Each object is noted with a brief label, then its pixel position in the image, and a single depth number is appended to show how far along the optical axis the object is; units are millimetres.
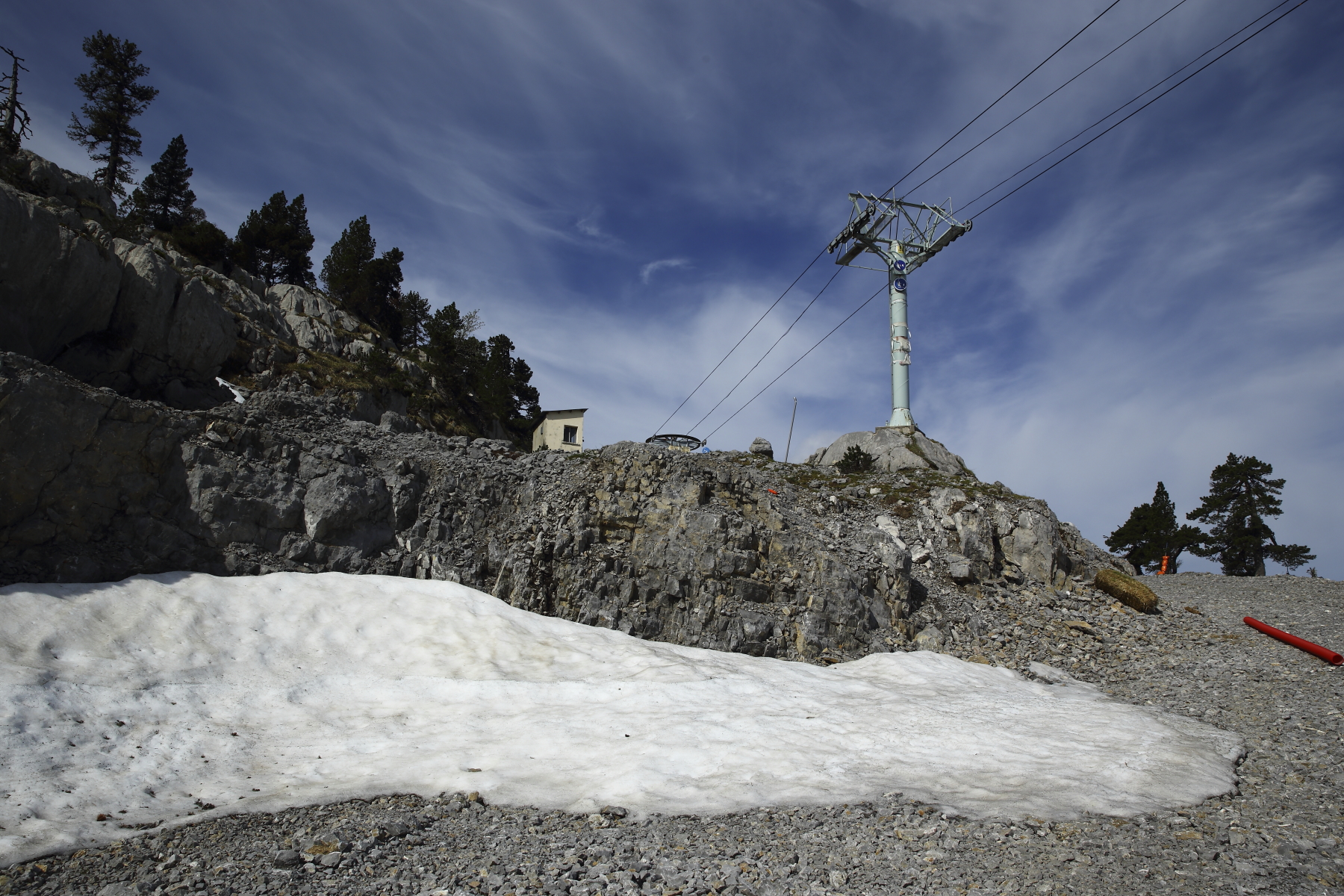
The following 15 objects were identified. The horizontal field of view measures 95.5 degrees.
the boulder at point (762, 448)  35656
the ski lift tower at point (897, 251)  38094
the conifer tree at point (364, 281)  56625
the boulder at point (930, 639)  16469
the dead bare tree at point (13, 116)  29984
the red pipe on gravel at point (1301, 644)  14539
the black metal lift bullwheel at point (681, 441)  33719
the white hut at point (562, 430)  50438
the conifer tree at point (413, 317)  59062
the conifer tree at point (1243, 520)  36281
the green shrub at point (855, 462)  32406
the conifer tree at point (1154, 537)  39656
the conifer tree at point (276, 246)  51562
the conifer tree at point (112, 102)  46281
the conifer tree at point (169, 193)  47156
